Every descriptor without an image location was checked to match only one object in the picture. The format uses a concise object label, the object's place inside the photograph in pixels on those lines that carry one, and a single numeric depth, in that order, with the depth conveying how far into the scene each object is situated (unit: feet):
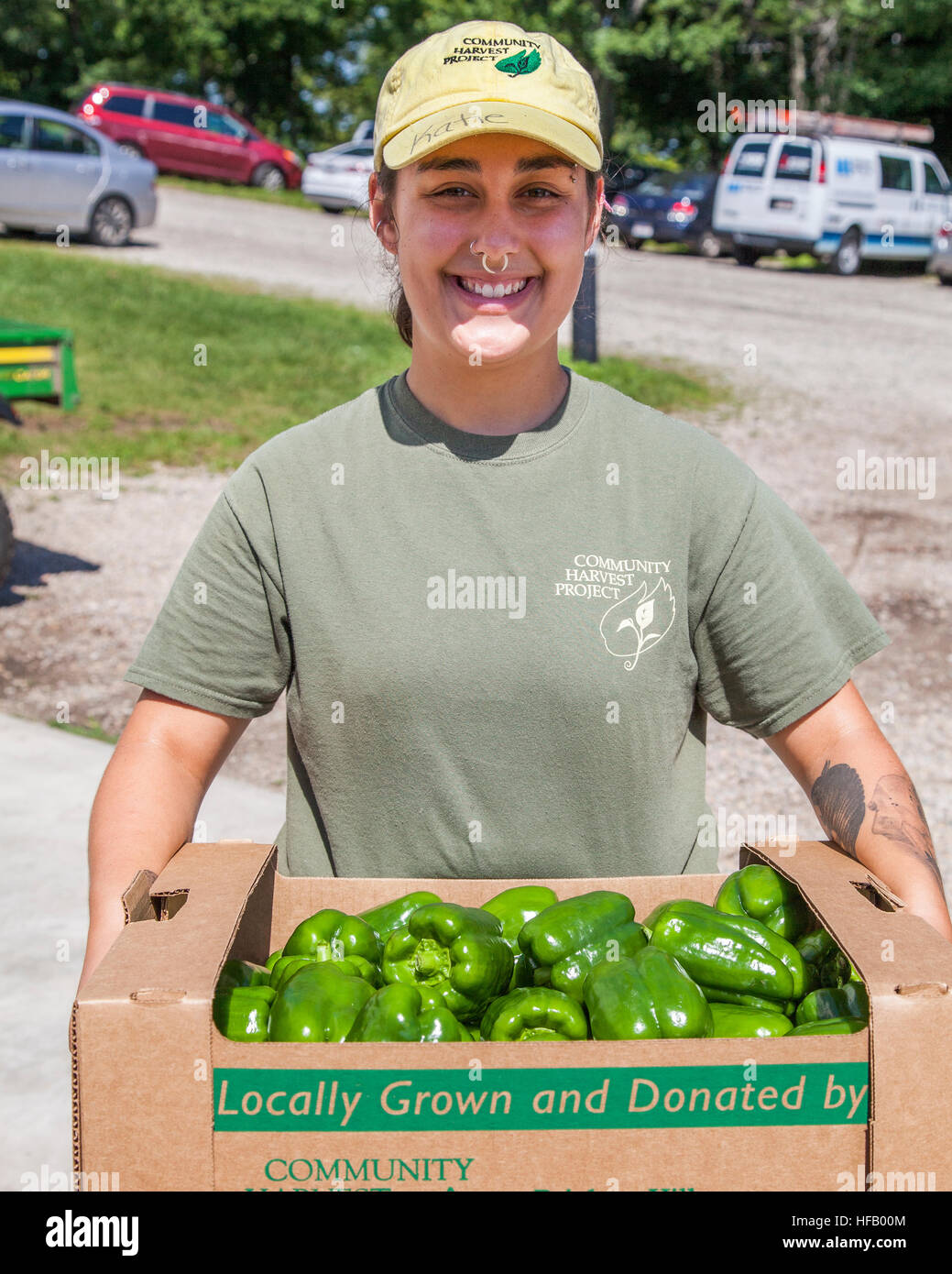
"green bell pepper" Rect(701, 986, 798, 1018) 6.62
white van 74.69
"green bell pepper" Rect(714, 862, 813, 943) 6.83
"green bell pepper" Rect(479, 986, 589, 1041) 6.24
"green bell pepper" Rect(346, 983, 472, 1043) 5.91
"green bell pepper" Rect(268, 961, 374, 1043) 5.91
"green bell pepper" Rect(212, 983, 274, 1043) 5.91
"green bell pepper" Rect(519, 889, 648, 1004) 6.59
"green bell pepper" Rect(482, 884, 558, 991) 7.08
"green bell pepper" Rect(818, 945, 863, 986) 6.48
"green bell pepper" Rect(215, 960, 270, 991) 6.26
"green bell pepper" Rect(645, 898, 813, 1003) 6.57
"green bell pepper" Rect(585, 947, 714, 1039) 5.96
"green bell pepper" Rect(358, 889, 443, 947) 7.05
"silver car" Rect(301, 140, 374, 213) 81.92
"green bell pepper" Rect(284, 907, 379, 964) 6.75
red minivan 87.81
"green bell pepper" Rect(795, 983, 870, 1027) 5.94
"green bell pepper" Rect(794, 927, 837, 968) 6.72
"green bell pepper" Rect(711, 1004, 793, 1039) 6.19
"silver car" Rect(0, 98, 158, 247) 57.31
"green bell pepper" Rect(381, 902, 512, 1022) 6.61
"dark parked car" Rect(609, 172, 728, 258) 79.77
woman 7.13
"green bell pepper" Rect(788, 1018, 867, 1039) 5.74
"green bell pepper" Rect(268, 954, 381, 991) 6.58
